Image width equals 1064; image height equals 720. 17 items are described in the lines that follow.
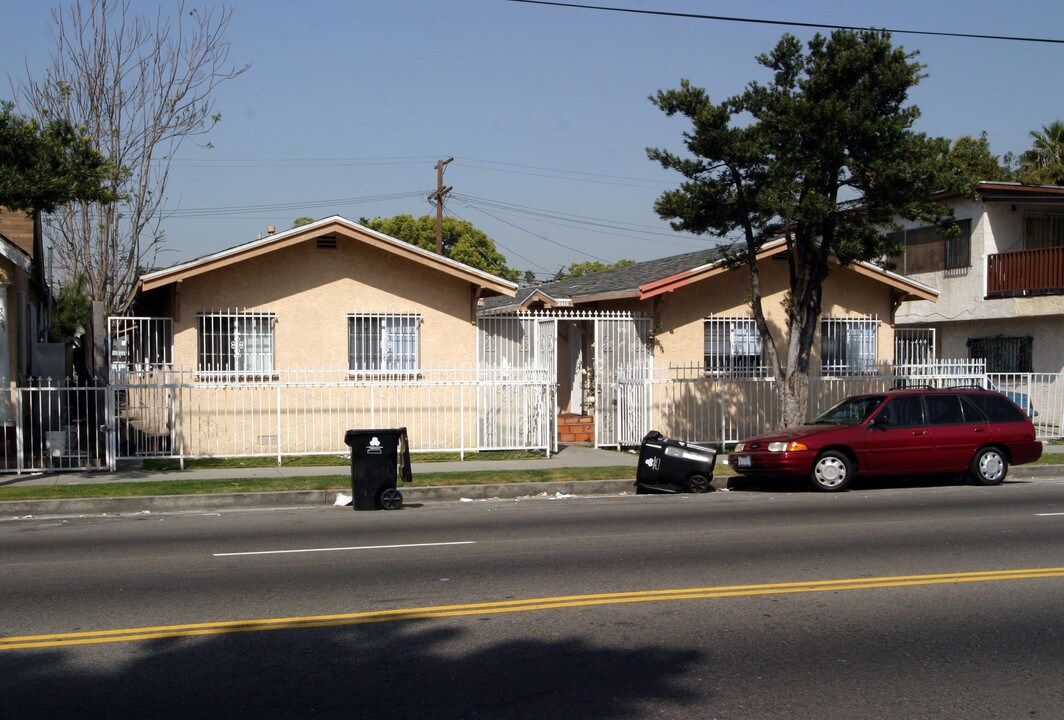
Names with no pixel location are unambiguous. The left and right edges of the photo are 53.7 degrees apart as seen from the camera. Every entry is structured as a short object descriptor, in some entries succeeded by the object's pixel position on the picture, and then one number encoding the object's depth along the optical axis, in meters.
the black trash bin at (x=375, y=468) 13.62
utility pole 39.03
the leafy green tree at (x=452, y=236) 54.72
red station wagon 15.46
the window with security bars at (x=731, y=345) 21.02
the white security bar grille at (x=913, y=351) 22.03
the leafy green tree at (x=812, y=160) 16.53
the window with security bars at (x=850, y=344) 21.84
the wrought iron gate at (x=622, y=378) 20.17
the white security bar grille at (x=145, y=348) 17.58
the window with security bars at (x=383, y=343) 18.92
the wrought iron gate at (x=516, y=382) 19.11
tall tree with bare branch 20.86
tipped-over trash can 15.45
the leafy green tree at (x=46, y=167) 13.93
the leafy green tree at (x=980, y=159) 35.84
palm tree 33.22
